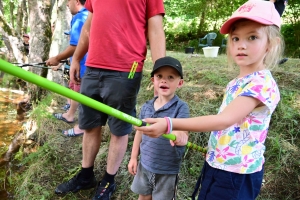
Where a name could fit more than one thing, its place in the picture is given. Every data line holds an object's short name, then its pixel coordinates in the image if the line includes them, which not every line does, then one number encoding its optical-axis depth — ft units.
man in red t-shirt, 6.18
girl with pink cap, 3.72
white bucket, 23.94
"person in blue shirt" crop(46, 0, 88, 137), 9.22
